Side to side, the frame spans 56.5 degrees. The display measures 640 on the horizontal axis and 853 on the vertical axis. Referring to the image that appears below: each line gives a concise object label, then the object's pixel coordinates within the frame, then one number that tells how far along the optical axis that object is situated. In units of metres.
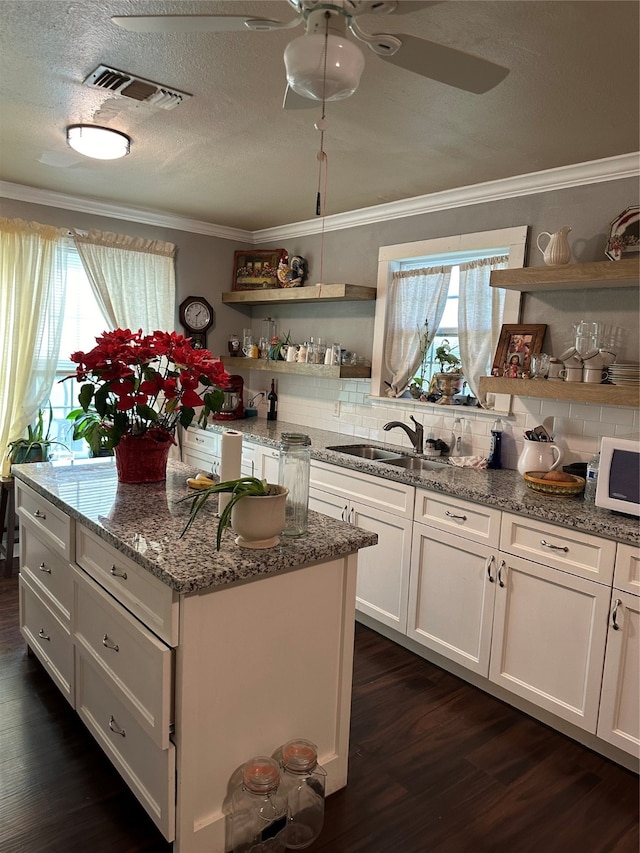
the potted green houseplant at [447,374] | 3.56
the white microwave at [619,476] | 2.23
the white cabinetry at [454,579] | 2.62
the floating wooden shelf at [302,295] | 3.86
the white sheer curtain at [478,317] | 3.30
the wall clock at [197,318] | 4.74
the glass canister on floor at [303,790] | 1.77
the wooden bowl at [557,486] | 2.55
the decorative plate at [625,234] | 2.54
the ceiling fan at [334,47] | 1.35
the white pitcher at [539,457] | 2.74
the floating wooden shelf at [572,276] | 2.46
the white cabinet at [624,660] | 2.13
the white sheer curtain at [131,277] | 4.24
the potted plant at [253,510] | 1.68
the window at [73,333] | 4.25
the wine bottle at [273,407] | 4.87
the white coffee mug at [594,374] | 2.64
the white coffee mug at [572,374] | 2.70
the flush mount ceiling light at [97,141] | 2.74
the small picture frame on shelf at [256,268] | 4.71
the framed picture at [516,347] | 3.04
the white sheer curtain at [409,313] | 3.66
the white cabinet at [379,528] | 3.01
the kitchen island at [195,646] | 1.59
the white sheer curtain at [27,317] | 3.90
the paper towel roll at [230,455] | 1.93
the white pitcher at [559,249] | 2.72
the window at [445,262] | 3.18
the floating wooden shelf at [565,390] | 2.44
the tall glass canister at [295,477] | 1.84
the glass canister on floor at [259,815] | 1.70
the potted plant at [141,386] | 2.20
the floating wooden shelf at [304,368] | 3.92
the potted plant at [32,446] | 3.94
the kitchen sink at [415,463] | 3.46
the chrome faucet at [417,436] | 3.52
